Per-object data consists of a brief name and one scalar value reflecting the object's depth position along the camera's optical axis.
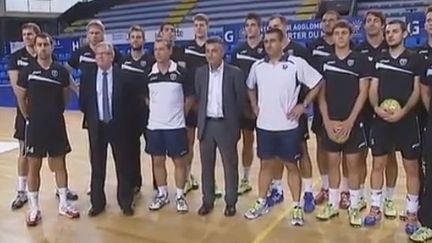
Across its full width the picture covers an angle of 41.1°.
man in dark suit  4.20
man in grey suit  4.07
